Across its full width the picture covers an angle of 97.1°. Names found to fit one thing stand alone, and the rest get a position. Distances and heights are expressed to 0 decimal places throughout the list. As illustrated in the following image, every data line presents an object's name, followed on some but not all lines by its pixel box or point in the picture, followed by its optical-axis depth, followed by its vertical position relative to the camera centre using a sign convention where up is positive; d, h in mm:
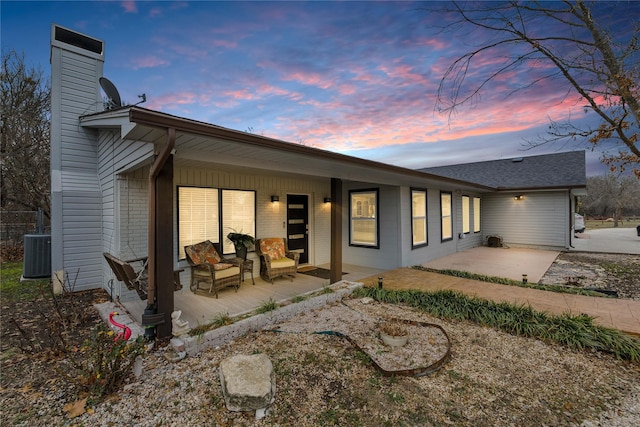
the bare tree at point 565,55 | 4732 +3014
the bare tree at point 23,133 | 9039 +2813
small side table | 5711 -1012
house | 3230 +475
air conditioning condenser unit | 5826 -791
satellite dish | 4848 +2196
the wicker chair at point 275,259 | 5852 -915
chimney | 5047 +1045
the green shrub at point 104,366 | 2361 -1284
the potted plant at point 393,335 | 3236 -1383
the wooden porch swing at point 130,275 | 3316 -722
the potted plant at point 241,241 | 5789 -515
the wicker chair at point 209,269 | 4832 -925
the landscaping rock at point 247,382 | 2215 -1371
